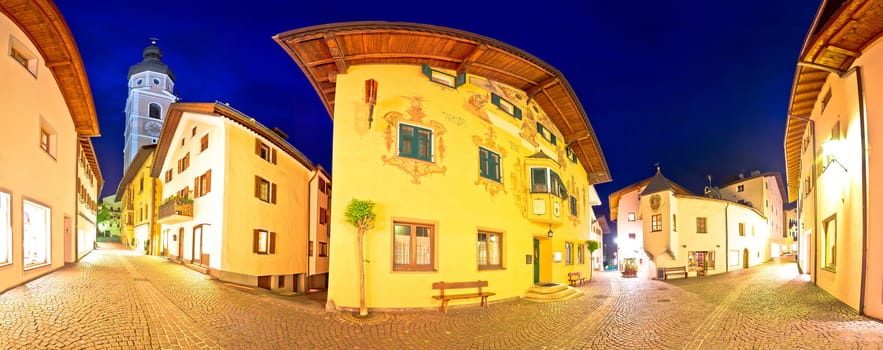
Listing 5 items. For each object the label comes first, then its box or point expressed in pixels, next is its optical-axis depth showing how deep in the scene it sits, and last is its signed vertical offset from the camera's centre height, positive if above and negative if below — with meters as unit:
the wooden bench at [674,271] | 26.36 -4.73
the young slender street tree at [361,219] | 11.80 -0.77
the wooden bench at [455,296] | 12.59 -3.04
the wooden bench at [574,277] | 21.13 -4.12
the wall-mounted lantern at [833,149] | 11.92 +1.28
